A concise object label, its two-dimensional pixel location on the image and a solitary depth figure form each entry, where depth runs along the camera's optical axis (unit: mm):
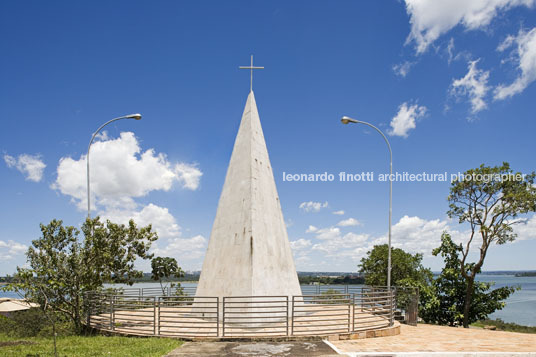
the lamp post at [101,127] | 14914
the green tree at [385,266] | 29078
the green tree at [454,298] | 20984
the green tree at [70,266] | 12695
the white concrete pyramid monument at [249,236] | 13077
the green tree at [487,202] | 20375
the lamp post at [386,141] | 17488
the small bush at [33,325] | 13502
